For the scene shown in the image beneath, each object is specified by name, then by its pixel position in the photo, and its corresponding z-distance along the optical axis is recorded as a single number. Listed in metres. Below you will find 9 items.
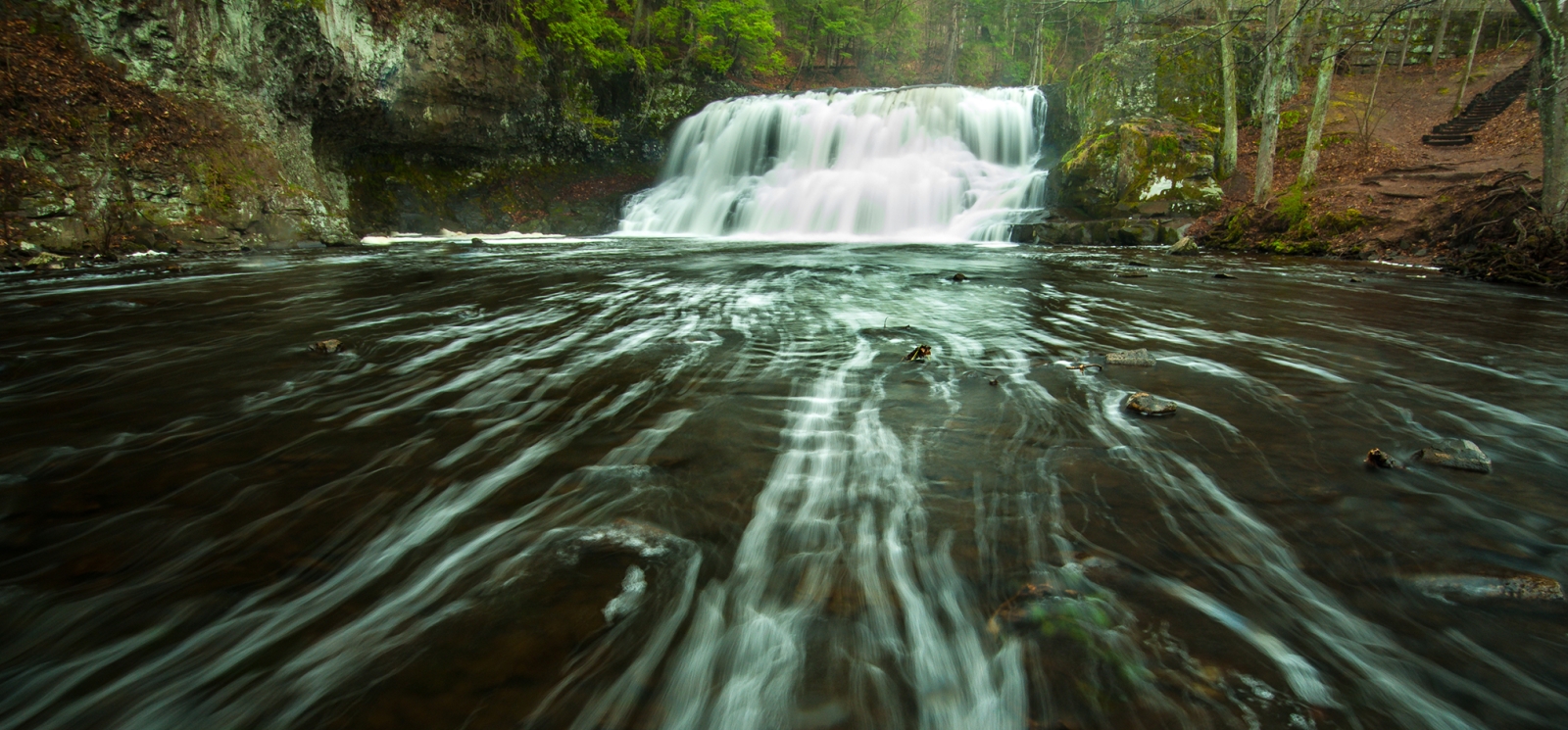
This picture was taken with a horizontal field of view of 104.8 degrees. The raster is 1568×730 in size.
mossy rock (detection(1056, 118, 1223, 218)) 14.18
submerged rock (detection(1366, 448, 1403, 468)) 2.54
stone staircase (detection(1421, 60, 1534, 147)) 18.27
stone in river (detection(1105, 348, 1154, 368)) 4.29
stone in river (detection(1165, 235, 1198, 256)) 12.20
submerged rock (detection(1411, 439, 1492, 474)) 2.52
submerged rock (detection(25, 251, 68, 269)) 9.23
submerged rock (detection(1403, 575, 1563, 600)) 1.74
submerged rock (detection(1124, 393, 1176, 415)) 3.24
